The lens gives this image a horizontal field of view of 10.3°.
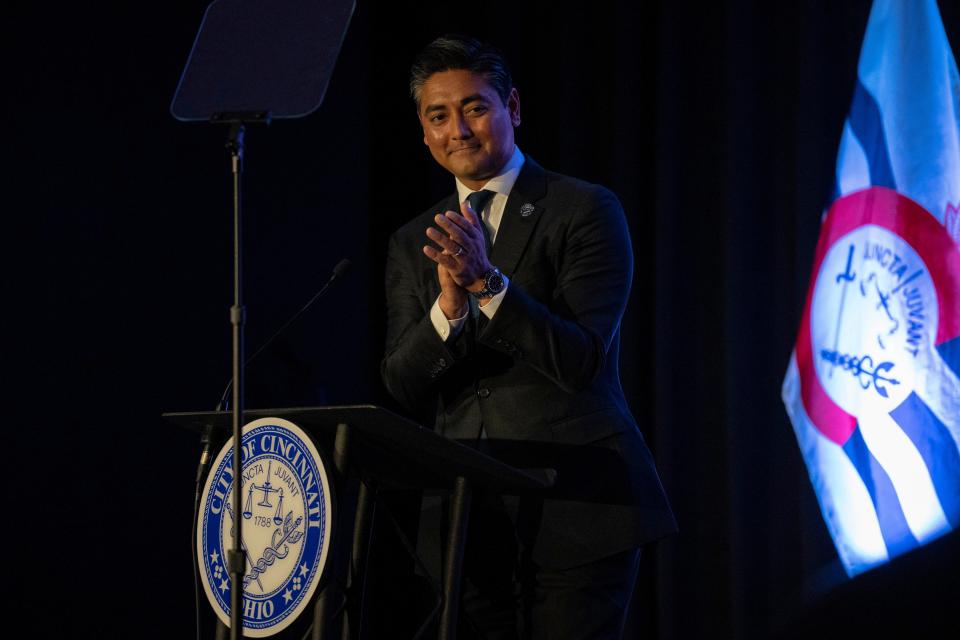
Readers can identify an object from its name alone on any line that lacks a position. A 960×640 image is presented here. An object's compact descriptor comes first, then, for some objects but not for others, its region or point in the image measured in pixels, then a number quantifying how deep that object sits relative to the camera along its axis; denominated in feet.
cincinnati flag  28.86
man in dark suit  25.12
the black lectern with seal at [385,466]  24.40
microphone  25.65
